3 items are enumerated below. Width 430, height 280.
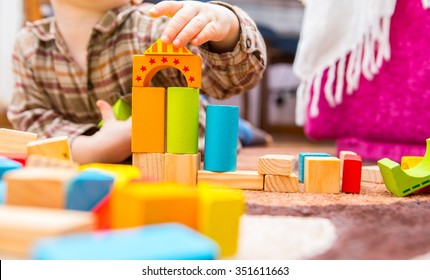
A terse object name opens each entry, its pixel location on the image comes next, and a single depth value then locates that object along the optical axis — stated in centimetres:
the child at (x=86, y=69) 131
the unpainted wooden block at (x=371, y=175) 121
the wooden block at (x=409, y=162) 118
